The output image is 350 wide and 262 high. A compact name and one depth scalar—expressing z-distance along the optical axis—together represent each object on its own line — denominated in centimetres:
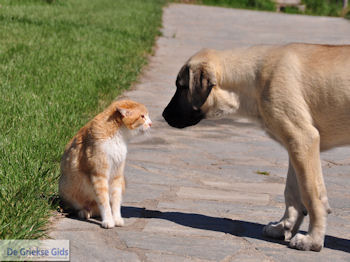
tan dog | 716
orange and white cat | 765
